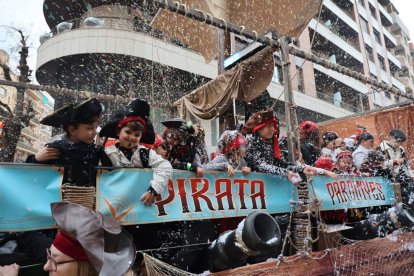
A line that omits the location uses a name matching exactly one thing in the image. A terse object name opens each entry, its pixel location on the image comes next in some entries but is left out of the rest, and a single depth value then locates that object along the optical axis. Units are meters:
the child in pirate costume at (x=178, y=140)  4.07
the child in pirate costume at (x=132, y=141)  2.82
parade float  2.33
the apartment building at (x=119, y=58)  13.78
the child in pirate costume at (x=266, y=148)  3.72
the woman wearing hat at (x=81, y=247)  1.75
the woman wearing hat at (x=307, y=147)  5.62
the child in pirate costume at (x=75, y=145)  2.43
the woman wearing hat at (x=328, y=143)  6.62
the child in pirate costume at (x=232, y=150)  3.77
